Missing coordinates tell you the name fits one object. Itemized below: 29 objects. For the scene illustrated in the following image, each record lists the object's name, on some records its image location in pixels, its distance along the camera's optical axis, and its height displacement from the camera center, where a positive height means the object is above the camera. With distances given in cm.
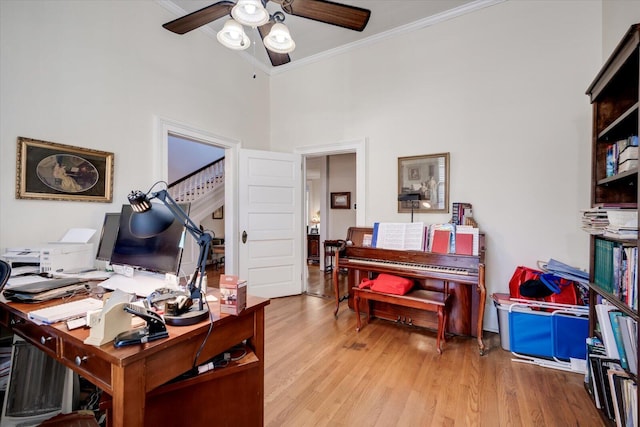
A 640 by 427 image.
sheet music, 287 -26
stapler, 88 -42
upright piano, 247 -60
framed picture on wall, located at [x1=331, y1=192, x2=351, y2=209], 599 +25
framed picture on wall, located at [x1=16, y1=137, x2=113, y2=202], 199 +30
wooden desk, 85 -58
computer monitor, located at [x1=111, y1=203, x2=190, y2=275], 138 -21
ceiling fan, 168 +130
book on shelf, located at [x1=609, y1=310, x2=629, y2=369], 147 -69
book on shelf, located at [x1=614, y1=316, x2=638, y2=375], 139 -66
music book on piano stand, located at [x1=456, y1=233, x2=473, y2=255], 261 -31
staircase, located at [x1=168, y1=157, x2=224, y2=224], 596 +46
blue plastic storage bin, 212 -96
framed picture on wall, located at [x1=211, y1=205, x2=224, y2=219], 691 -7
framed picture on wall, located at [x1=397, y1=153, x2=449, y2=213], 306 +35
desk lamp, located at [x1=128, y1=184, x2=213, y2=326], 108 -8
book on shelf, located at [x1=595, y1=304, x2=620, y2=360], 159 -71
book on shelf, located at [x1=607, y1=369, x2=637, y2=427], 141 -97
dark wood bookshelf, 160 +52
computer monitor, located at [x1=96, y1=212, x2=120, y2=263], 191 -19
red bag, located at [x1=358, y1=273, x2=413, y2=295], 262 -73
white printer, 178 -32
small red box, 117 -37
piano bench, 238 -82
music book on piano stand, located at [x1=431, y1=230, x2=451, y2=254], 270 -30
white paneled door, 371 -16
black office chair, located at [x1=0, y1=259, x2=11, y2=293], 109 -26
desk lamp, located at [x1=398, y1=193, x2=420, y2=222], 306 +16
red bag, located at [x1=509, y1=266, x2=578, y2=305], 223 -62
